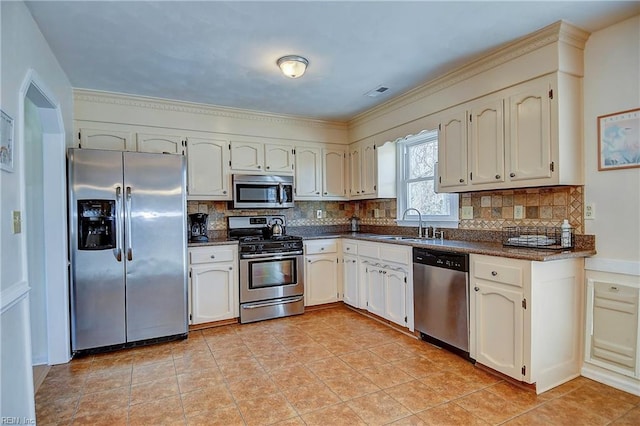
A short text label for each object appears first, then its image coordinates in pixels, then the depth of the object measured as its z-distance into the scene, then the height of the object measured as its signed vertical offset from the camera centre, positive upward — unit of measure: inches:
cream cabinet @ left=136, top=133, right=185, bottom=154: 145.4 +28.9
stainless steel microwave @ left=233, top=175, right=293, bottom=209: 161.3 +8.6
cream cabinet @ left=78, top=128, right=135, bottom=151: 136.5 +29.1
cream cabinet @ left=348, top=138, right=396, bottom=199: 167.8 +19.0
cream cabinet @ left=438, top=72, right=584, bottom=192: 94.7 +20.6
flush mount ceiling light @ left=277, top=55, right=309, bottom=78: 108.2 +45.5
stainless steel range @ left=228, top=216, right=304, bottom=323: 150.1 -30.1
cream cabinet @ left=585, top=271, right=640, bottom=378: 88.7 -31.2
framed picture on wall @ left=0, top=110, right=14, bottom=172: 65.2 +13.7
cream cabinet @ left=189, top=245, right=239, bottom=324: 141.9 -30.3
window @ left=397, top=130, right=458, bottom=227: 144.4 +10.4
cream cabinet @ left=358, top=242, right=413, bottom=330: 130.3 -29.5
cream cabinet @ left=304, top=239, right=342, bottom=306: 165.3 -30.7
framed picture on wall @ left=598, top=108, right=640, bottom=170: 89.0 +17.0
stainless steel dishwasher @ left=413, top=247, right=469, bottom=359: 107.7 -29.9
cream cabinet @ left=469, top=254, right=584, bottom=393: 89.4 -30.2
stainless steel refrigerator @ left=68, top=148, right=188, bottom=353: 117.1 -12.4
